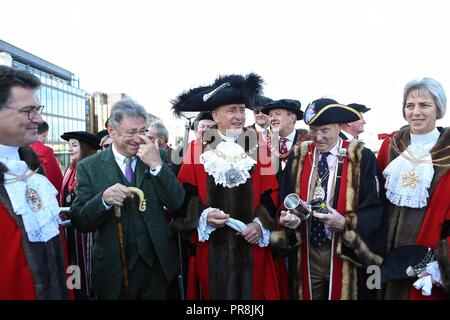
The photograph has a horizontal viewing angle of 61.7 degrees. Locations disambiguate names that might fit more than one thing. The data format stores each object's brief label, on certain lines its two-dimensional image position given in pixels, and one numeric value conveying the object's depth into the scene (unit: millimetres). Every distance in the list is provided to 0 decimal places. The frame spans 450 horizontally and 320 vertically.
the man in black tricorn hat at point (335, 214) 2943
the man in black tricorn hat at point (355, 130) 5719
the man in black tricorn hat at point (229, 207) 3104
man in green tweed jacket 2846
